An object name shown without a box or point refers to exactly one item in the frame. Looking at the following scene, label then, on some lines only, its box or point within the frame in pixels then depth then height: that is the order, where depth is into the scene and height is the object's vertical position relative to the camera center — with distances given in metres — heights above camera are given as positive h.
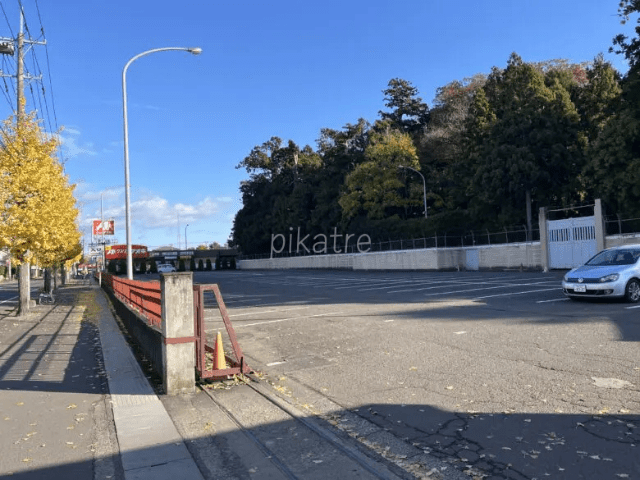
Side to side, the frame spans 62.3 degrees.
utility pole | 18.78 +5.93
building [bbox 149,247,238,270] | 101.64 +1.02
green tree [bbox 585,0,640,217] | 28.28 +5.60
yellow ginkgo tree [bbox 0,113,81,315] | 17.09 +2.31
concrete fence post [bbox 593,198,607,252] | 28.72 +1.08
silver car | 13.06 -0.74
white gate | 29.67 +0.51
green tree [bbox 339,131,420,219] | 52.34 +8.19
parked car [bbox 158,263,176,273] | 76.31 -0.70
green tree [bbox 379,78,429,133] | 65.50 +18.44
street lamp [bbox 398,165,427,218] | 48.29 +5.35
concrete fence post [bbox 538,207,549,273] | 32.62 +0.73
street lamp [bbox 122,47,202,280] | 19.53 +3.48
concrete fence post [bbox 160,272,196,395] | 6.91 -0.96
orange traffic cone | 7.58 -1.39
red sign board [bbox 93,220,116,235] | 47.19 +3.36
